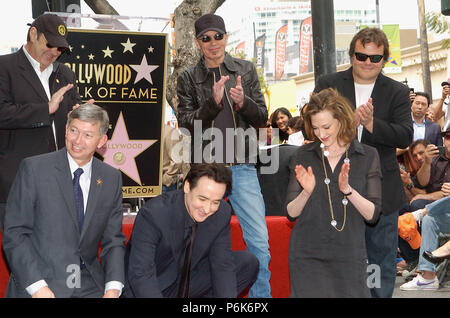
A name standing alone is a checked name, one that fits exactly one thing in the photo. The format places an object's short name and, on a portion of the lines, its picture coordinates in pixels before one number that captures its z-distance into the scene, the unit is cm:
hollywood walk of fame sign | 633
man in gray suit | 376
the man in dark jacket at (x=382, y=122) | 461
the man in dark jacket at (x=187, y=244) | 406
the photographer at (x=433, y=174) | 814
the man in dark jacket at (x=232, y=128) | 489
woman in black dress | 407
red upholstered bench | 564
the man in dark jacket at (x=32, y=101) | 466
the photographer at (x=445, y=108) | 869
